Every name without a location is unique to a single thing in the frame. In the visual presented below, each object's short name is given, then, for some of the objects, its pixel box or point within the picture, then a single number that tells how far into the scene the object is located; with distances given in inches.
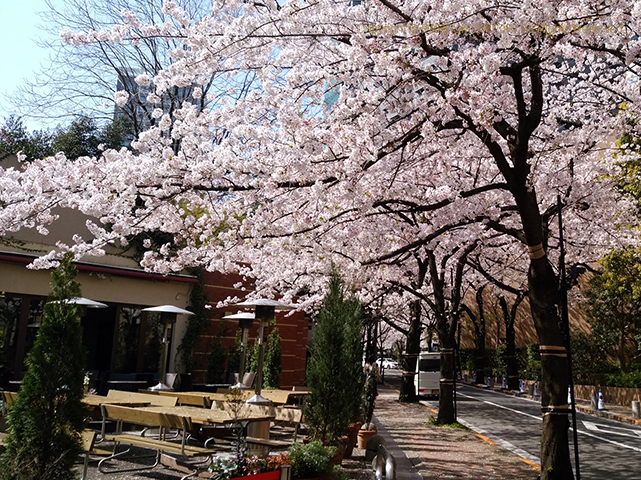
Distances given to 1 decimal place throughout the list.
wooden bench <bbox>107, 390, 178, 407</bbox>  435.2
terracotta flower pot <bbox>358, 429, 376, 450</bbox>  469.7
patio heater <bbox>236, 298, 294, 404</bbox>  441.1
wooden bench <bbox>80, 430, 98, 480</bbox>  284.9
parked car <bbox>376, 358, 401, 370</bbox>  3558.1
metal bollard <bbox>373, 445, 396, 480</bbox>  236.4
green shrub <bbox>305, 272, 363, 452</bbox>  346.0
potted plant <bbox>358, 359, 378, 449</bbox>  471.0
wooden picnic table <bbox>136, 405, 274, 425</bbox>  339.3
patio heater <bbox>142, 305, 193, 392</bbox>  583.3
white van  1165.8
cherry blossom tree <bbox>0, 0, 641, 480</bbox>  299.6
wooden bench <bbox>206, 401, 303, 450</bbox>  365.1
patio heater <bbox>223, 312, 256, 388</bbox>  613.0
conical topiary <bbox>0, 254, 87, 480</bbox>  224.8
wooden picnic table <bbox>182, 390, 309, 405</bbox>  506.5
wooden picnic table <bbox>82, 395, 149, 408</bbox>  411.8
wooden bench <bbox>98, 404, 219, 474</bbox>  332.5
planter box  201.6
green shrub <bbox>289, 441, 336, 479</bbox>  263.0
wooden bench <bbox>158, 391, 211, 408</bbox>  484.7
